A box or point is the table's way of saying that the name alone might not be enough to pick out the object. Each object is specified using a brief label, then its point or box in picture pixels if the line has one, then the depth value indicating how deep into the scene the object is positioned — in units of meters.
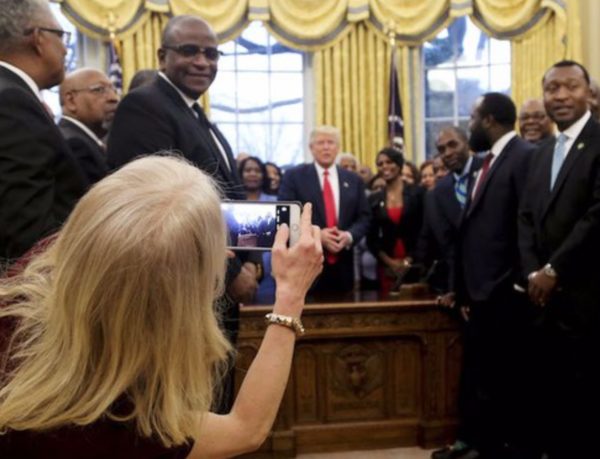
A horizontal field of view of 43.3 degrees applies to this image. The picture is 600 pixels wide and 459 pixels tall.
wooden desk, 3.99
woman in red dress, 5.00
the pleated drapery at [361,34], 7.43
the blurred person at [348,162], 6.41
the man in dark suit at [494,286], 3.56
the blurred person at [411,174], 5.84
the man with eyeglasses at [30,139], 1.79
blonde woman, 1.00
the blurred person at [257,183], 4.93
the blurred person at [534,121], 4.60
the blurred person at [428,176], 5.79
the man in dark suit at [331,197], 4.76
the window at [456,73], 8.32
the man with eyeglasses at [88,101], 3.05
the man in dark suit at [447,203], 4.14
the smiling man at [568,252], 3.15
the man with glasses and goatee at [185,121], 2.35
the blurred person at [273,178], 6.12
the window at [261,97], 8.23
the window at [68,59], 7.41
